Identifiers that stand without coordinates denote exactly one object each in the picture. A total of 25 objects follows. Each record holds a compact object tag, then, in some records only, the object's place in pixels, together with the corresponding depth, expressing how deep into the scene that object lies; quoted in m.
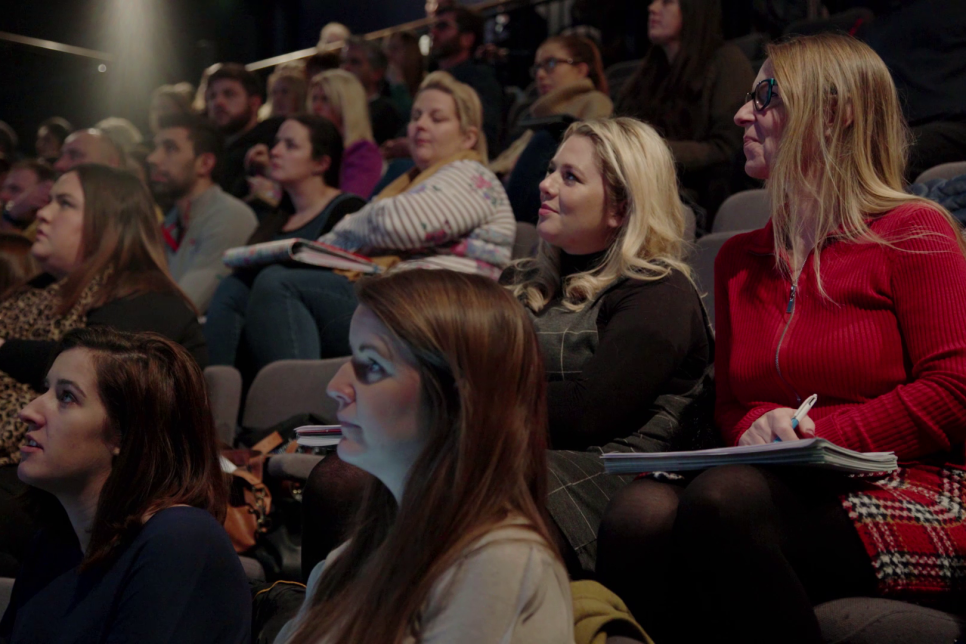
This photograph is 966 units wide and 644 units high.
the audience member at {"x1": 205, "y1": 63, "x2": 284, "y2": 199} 6.05
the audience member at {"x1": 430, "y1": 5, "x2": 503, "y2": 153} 5.62
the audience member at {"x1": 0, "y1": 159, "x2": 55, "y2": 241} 5.15
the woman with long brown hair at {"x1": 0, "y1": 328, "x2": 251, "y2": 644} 1.53
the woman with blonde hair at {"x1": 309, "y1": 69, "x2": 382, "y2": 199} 4.77
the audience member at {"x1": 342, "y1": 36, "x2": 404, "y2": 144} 6.30
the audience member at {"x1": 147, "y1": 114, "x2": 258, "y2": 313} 4.27
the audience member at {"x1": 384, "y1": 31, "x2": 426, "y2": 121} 6.27
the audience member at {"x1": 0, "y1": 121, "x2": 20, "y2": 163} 6.87
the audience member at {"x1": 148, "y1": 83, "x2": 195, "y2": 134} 6.82
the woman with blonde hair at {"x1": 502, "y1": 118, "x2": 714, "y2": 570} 1.87
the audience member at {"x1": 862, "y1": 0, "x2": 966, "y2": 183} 3.04
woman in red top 1.41
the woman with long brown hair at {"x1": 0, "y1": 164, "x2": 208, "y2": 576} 2.65
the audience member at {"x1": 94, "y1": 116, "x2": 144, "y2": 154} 6.64
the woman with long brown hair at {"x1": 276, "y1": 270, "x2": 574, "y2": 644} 1.05
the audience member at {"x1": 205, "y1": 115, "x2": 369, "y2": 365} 3.99
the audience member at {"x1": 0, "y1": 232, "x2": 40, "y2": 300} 3.50
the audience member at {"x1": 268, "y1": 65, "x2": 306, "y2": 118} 6.27
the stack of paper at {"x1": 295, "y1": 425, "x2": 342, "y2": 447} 1.75
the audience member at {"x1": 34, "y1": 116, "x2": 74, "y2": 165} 7.17
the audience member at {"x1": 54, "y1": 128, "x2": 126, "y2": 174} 5.15
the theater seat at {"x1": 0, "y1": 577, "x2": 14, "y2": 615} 1.94
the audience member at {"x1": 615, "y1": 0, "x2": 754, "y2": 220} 3.54
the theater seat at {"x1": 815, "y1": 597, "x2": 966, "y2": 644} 1.37
